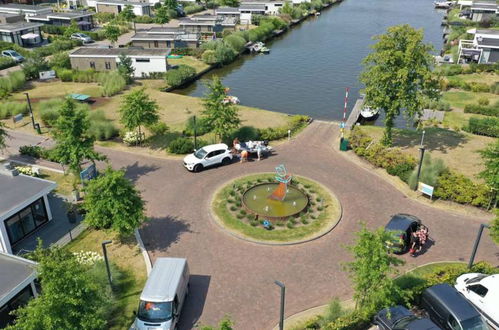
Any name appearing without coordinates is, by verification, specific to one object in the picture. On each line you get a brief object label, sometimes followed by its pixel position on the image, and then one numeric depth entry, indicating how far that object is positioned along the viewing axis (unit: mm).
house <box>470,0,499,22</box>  94662
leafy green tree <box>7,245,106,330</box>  14992
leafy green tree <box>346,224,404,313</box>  17328
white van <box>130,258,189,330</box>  18531
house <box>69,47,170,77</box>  58156
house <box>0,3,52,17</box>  88250
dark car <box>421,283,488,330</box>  18266
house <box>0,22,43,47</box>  71812
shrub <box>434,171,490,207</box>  28141
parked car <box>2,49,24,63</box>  62969
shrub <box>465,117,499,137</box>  39312
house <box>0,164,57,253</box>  23922
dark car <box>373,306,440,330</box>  18062
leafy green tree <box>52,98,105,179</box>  29094
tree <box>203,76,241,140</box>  35156
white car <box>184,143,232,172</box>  32844
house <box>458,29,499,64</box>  62344
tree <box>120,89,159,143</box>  35781
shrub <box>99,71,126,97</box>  50688
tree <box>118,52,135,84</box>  54750
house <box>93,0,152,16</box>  100000
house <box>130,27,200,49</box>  71750
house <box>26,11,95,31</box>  85125
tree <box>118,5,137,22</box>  88888
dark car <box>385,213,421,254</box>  23938
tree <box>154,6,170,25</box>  87900
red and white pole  37297
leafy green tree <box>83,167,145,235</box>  23047
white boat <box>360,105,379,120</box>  45750
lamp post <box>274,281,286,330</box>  16938
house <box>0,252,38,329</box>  19031
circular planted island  25797
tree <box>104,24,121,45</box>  73500
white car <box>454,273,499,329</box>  19188
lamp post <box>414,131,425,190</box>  28719
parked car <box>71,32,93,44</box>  75875
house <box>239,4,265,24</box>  97562
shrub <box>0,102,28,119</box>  43812
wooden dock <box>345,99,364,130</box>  41281
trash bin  36188
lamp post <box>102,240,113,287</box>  20827
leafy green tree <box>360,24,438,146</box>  32625
